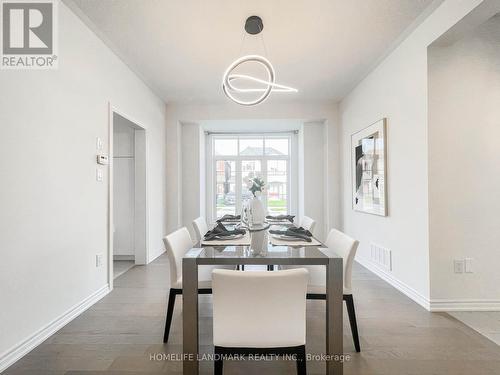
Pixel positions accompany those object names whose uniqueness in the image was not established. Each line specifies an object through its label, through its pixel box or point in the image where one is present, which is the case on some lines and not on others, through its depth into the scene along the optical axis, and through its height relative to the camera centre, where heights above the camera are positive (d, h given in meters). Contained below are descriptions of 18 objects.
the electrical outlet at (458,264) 2.49 -0.71
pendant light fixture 2.10 +0.99
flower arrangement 2.65 +0.03
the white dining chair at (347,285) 1.81 -0.68
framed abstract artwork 3.27 +0.25
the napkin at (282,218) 3.36 -0.38
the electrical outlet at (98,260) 2.77 -0.73
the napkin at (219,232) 2.01 -0.35
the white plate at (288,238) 1.95 -0.36
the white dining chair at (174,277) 1.93 -0.67
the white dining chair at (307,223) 2.91 -0.41
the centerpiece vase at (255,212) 2.63 -0.23
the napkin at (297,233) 1.98 -0.35
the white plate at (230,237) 1.99 -0.36
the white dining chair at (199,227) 2.89 -0.44
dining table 1.50 -0.57
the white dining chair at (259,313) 1.24 -0.59
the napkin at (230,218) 3.38 -0.37
